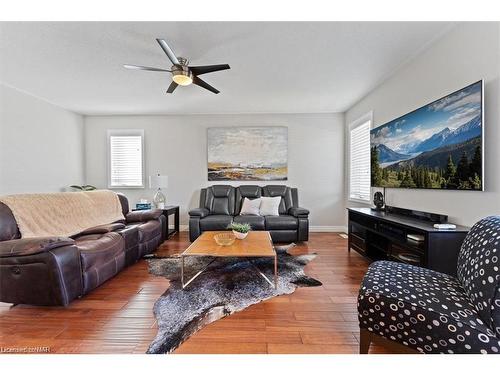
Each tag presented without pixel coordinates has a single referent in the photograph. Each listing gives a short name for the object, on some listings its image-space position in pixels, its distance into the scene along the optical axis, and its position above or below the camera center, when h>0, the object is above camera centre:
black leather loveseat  3.71 -0.55
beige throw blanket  2.16 -0.33
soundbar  2.05 -0.33
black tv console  1.75 -0.53
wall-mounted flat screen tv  1.76 +0.40
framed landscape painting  4.63 +0.72
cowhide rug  1.61 -1.05
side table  3.89 -0.69
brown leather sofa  1.69 -0.69
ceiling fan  2.21 +1.22
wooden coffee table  2.09 -0.66
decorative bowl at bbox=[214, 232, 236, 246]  2.30 -0.60
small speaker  2.97 -0.23
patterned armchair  1.02 -0.64
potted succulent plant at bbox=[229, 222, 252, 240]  2.49 -0.54
